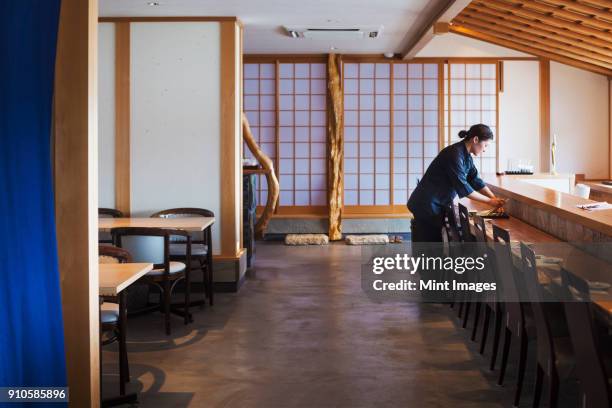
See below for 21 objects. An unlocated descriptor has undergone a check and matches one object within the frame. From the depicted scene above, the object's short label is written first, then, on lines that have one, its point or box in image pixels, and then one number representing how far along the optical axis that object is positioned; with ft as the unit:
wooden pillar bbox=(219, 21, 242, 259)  19.86
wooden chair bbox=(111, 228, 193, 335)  15.03
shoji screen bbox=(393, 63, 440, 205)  31.19
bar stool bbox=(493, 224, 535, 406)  10.67
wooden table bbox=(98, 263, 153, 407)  10.01
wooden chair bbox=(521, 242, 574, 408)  9.10
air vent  23.73
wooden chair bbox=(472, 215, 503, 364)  12.74
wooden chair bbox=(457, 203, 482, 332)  14.89
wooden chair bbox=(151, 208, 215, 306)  17.87
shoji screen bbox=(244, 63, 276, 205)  31.01
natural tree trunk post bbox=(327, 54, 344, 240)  30.53
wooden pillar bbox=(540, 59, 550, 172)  31.63
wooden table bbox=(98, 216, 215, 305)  16.52
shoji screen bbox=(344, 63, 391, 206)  31.19
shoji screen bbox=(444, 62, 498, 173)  31.30
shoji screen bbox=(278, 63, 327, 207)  31.04
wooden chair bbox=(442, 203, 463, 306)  16.13
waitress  17.65
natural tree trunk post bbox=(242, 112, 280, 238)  24.04
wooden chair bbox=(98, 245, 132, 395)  11.07
